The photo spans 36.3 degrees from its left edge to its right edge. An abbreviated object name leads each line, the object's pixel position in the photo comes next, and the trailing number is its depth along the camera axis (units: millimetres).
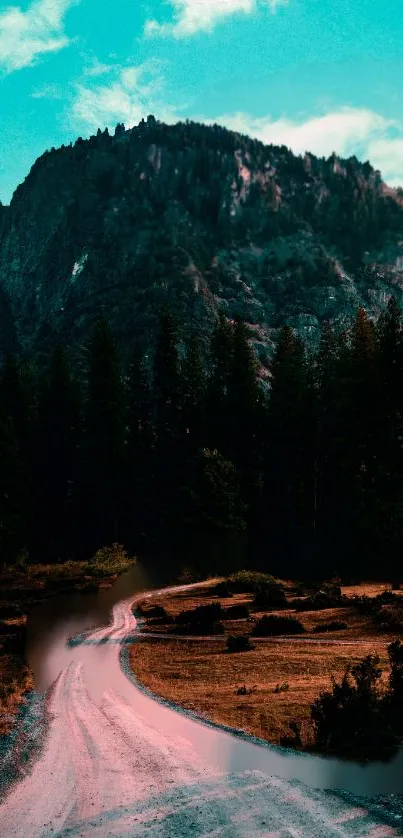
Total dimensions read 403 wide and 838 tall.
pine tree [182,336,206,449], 77688
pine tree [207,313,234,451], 75500
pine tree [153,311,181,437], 78562
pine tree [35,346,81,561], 71688
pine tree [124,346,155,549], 70488
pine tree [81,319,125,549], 68750
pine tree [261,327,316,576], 70938
